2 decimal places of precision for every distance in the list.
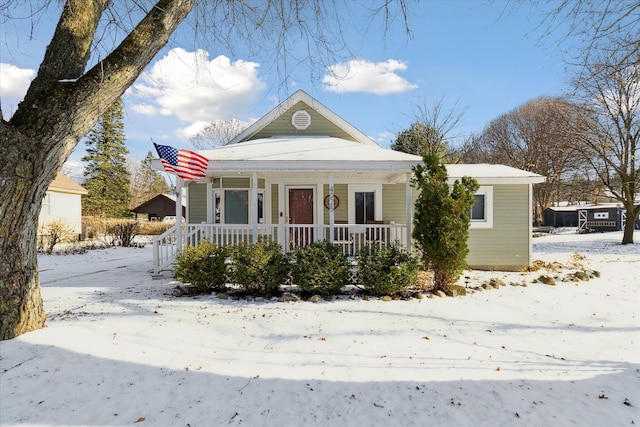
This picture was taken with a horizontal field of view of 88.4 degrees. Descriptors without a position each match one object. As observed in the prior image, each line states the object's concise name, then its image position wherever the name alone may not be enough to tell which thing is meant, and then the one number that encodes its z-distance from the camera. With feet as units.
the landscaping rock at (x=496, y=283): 25.46
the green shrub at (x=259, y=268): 21.93
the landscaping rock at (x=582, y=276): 27.70
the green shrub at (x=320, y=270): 21.88
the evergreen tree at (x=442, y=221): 22.15
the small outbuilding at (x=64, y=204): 64.28
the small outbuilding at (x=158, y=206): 102.73
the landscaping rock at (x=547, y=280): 26.44
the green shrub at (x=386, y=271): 21.91
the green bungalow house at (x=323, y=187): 25.62
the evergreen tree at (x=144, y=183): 159.12
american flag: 21.45
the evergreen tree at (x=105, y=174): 101.71
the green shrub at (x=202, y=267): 22.52
